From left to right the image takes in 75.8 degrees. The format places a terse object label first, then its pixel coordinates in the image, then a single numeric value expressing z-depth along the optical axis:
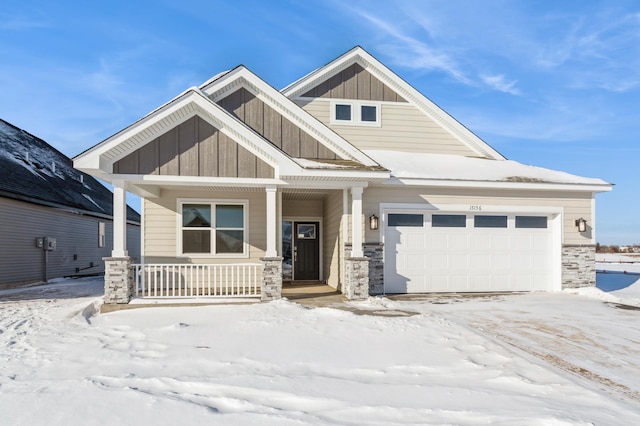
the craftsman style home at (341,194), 8.66
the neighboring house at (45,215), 12.81
